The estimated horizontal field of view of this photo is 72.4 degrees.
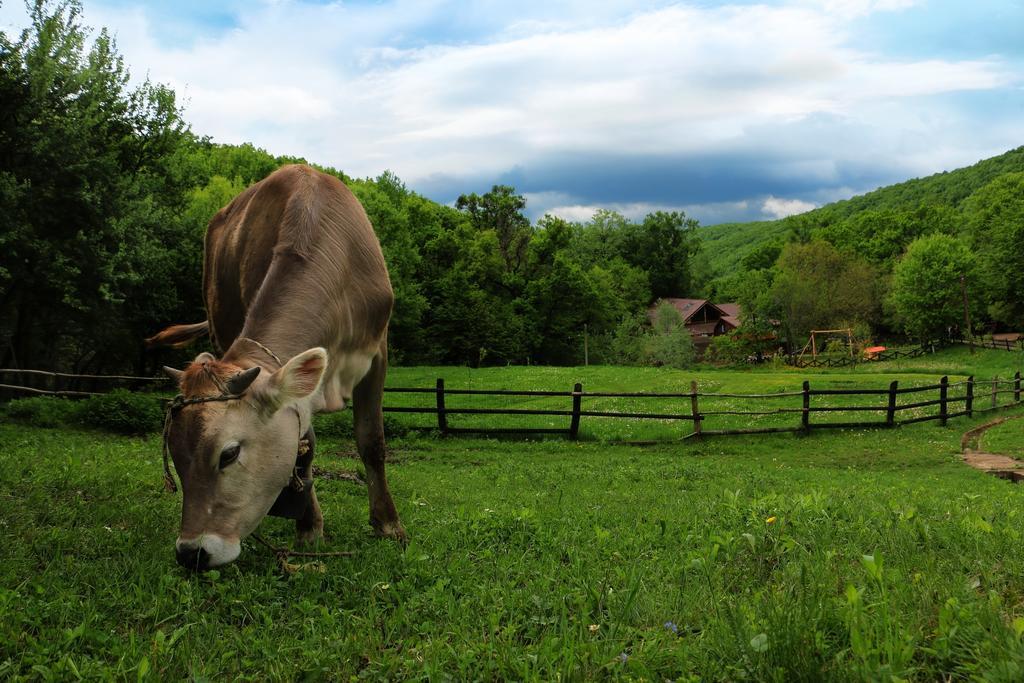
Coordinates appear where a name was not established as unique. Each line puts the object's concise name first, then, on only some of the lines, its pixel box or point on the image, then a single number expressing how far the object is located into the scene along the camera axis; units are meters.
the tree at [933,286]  62.16
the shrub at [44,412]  14.02
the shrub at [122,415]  14.35
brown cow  3.54
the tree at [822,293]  63.78
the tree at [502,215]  62.41
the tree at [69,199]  17.77
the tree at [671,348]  53.69
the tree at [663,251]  85.44
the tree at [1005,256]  56.66
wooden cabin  79.69
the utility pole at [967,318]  55.86
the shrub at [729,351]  61.01
